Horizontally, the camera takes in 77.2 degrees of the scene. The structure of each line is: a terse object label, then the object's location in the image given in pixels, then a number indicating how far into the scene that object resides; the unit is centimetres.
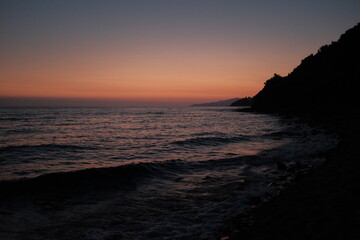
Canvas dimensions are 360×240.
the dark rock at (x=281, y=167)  1212
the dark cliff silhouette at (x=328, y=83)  4419
